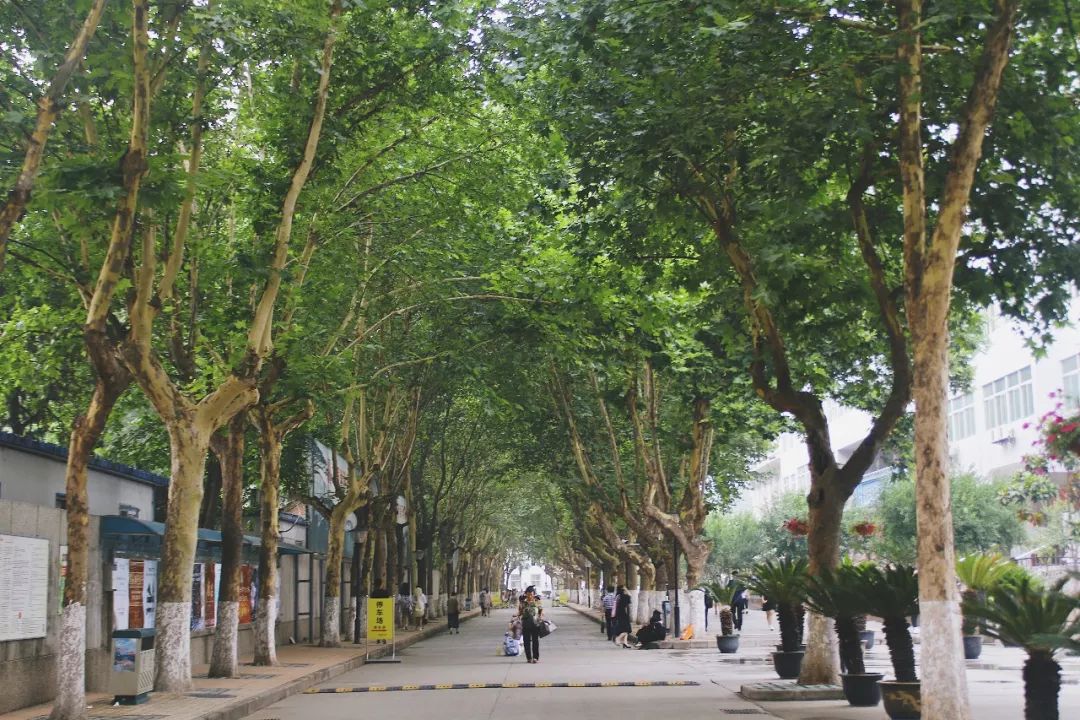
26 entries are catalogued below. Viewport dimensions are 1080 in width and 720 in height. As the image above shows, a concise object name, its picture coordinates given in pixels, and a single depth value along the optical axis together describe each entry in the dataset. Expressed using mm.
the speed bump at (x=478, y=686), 20094
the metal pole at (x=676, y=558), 33469
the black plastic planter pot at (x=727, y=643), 29125
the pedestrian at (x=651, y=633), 31938
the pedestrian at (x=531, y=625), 26938
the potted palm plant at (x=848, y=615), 14461
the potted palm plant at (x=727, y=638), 29156
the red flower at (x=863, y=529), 29852
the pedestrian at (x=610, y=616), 38112
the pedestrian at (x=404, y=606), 48594
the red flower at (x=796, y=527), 29000
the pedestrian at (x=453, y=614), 46219
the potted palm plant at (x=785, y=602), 18625
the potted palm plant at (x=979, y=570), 17280
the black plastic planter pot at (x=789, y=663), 18969
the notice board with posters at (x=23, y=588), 15359
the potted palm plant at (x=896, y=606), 13867
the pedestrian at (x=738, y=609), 43225
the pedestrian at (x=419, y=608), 48938
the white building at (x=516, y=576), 189750
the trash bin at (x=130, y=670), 15352
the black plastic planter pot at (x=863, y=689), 15156
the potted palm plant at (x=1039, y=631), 10867
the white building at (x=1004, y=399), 44875
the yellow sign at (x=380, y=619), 30406
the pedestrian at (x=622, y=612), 35662
